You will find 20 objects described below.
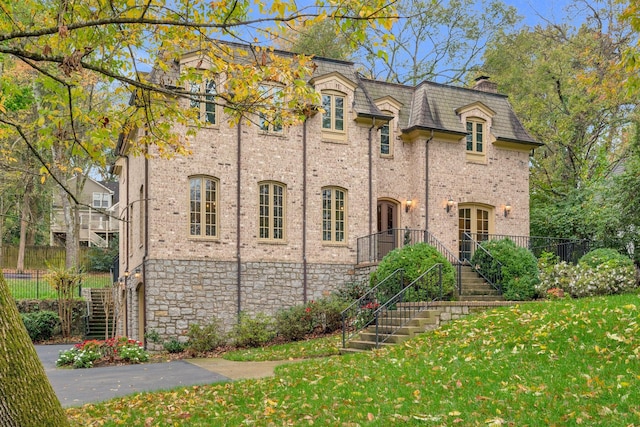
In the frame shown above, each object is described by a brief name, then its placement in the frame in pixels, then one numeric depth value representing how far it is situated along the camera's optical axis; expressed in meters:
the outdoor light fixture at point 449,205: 20.77
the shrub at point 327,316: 16.92
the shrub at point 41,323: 22.69
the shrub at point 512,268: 15.62
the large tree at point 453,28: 31.00
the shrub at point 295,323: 16.45
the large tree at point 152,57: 6.50
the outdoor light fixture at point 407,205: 20.66
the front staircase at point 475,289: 15.90
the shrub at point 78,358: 14.02
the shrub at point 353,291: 18.19
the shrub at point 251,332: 16.09
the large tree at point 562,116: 24.22
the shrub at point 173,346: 16.14
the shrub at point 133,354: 14.44
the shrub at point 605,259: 16.17
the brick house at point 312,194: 16.98
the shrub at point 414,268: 15.03
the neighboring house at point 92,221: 43.28
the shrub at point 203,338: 15.77
